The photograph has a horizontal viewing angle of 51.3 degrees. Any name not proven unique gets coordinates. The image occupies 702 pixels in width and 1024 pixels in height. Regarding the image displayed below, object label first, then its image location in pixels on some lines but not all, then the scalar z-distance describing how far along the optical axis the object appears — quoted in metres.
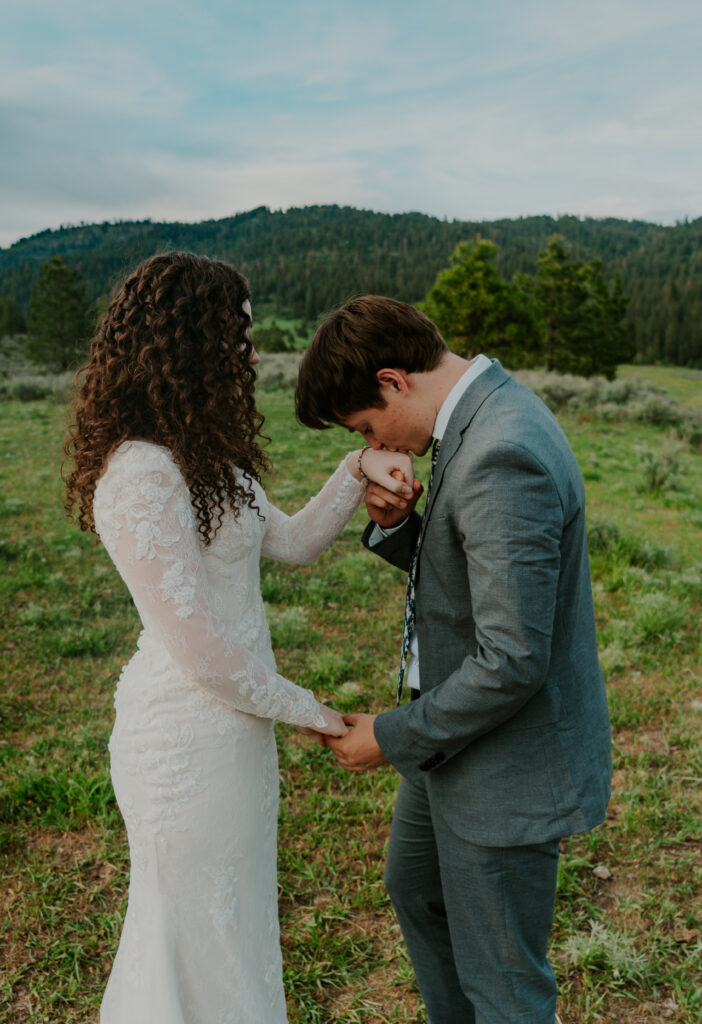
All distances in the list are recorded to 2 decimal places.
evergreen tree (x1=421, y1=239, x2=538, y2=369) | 34.66
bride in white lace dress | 2.12
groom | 1.79
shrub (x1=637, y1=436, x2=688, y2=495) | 13.62
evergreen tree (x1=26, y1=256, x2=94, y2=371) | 41.88
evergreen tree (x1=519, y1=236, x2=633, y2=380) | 42.88
